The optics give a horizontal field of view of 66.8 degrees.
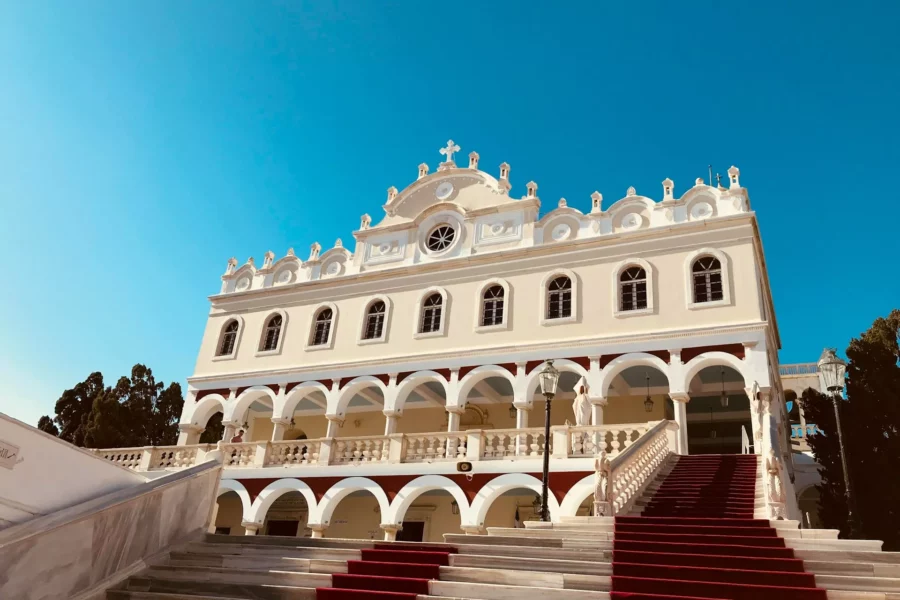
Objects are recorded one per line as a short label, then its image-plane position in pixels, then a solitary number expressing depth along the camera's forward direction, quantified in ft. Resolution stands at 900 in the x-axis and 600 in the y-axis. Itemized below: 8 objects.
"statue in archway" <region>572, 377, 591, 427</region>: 55.42
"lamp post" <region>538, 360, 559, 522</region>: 40.14
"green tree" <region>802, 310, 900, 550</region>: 58.80
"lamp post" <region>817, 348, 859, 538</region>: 35.24
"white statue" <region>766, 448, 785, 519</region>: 34.63
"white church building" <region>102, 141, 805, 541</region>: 58.70
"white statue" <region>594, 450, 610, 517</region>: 34.01
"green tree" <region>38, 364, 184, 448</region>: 101.14
